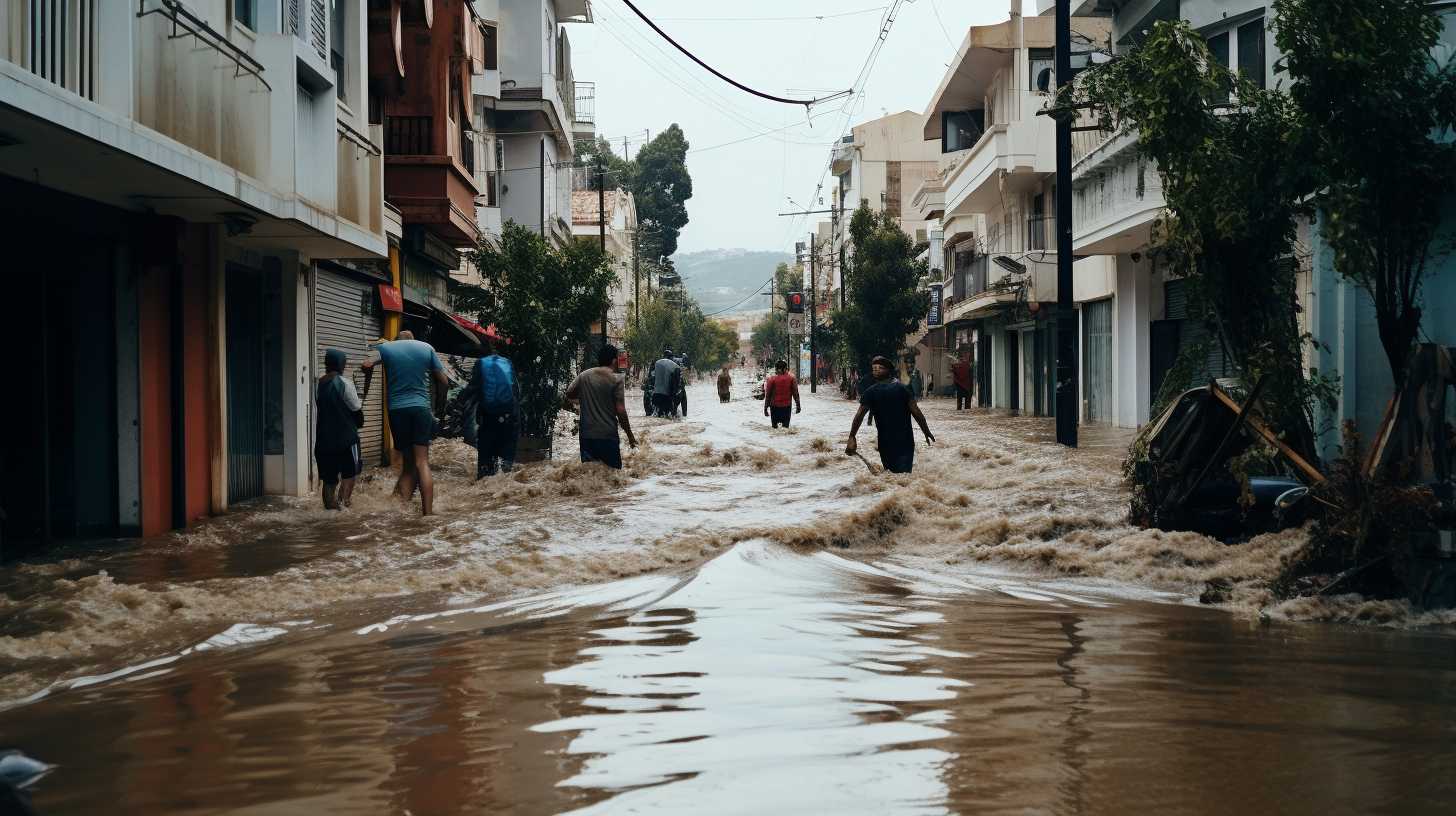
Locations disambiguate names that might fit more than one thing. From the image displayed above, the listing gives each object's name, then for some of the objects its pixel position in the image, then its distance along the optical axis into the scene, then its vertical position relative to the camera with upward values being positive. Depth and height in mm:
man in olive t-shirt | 15195 -137
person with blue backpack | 16266 -177
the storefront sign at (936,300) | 61219 +3906
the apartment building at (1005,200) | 38344 +5901
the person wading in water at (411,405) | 13422 -67
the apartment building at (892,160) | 98438 +16188
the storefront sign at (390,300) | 22359 +1575
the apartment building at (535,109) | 43031 +8997
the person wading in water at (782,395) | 31656 -45
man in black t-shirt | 15227 -243
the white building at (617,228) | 81938 +10440
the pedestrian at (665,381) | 33625 +327
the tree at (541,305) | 20625 +1353
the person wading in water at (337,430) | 13828 -303
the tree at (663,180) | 111938 +16989
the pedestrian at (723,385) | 50062 +312
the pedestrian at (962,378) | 48406 +420
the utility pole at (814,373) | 79438 +1093
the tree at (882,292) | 58906 +4131
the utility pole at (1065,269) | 20219 +1711
